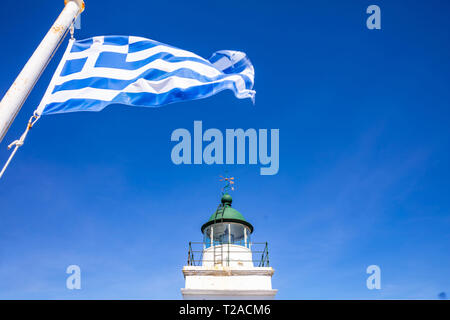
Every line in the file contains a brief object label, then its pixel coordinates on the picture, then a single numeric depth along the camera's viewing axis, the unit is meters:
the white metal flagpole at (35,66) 5.54
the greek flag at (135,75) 7.55
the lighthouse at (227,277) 16.22
